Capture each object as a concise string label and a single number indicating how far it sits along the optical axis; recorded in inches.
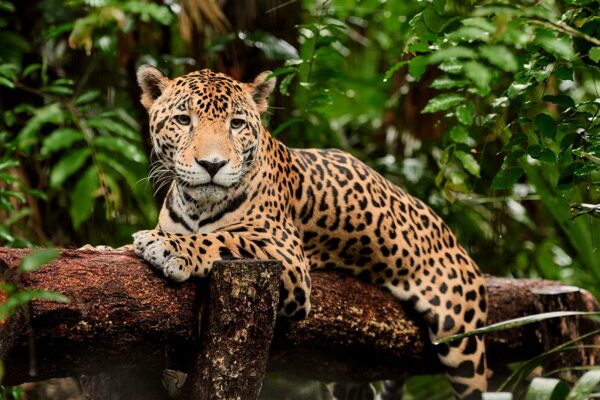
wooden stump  339.9
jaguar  382.9
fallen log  322.3
